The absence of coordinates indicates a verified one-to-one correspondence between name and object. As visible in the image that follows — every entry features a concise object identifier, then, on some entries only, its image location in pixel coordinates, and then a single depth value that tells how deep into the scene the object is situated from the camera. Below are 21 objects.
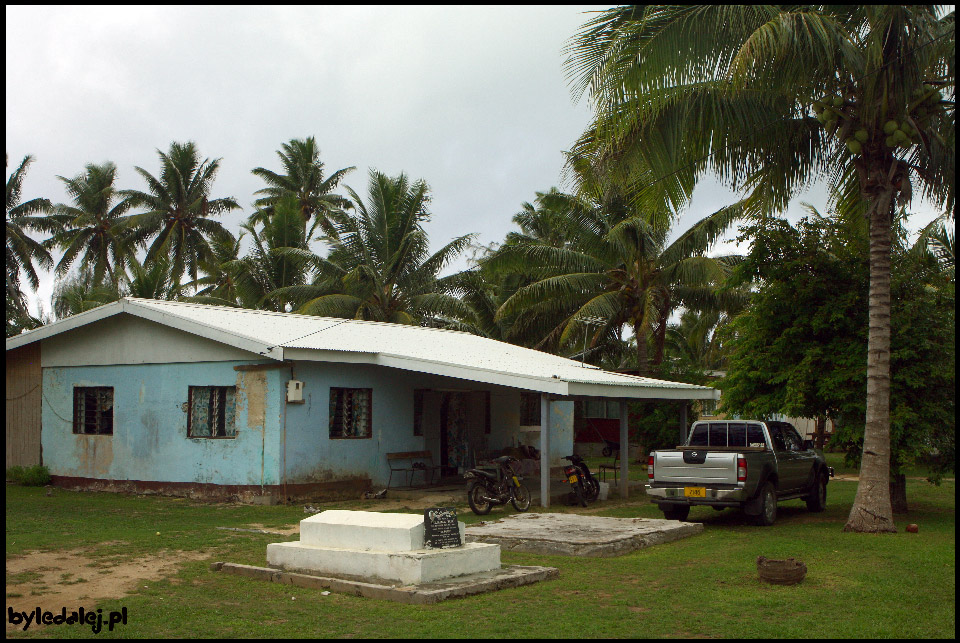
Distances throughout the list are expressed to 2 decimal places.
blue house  16.84
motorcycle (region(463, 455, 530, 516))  15.34
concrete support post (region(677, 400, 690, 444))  19.65
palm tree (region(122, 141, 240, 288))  42.28
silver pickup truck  13.66
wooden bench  19.09
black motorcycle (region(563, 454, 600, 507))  16.95
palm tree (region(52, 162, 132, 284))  42.84
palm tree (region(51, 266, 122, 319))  32.09
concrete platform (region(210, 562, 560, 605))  8.23
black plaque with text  8.95
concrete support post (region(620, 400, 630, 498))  18.52
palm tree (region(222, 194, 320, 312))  33.69
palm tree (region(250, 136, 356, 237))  43.16
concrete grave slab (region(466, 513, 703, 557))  11.20
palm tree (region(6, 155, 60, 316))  37.50
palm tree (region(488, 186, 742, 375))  27.12
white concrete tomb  8.67
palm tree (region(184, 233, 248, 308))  34.74
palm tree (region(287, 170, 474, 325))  30.55
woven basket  8.98
